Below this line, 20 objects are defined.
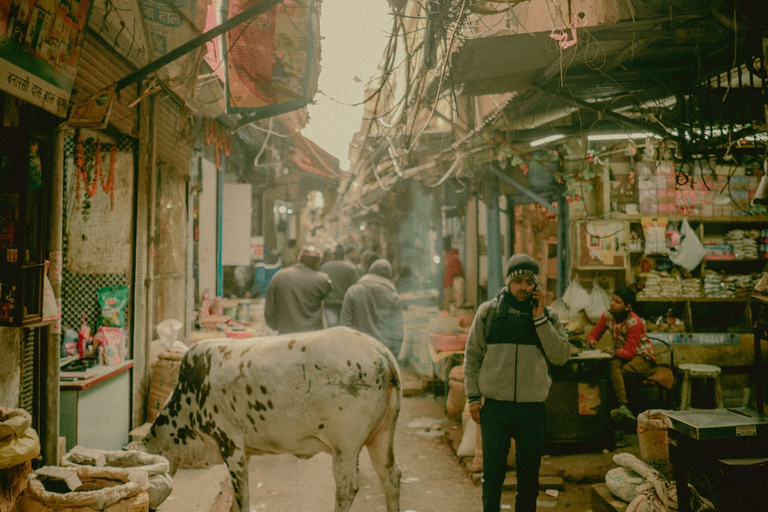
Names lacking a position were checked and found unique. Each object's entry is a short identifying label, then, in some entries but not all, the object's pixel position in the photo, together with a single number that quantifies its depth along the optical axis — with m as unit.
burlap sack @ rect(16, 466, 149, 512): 2.80
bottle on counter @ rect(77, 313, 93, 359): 5.32
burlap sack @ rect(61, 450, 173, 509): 3.37
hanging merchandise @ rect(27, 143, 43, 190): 3.46
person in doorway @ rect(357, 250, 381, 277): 11.16
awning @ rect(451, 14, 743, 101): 4.69
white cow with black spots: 3.79
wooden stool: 7.41
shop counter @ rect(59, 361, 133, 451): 4.56
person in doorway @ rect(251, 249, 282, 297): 13.16
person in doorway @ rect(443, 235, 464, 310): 14.27
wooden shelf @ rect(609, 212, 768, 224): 8.72
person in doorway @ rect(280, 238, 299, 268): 19.08
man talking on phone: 4.11
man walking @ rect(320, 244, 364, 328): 9.75
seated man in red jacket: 7.03
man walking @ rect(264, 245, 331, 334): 7.24
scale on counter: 3.37
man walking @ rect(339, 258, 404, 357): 7.12
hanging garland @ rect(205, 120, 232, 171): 8.85
